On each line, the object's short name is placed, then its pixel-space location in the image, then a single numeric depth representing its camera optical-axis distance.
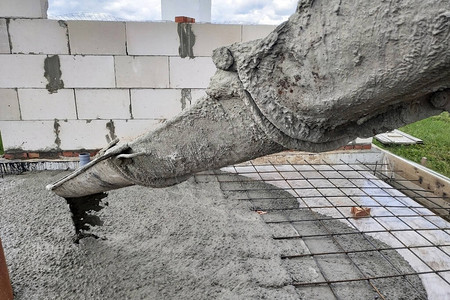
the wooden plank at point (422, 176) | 3.03
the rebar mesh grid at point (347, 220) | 1.91
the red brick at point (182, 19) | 3.16
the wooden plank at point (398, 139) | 4.85
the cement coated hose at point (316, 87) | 0.61
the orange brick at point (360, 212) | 2.60
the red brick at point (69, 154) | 3.42
